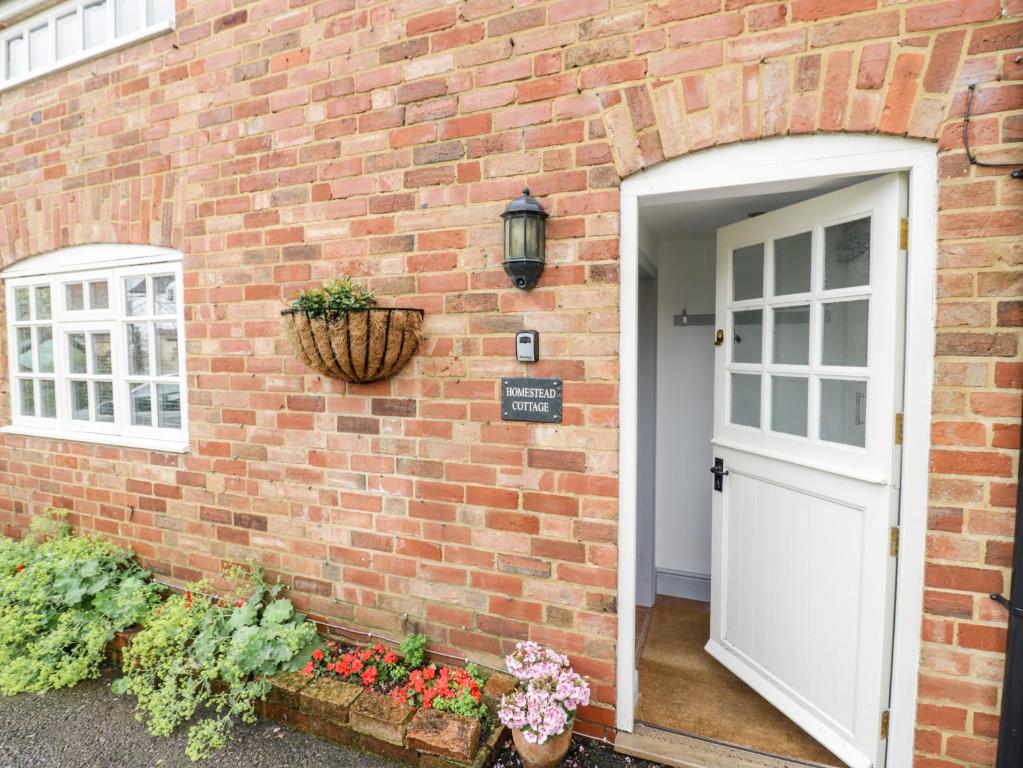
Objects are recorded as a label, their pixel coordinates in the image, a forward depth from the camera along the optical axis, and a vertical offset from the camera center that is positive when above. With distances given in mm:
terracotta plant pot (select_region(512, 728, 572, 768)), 2004 -1564
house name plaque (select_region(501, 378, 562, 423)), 2195 -206
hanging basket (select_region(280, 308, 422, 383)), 2215 +63
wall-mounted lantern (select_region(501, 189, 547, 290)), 2092 +482
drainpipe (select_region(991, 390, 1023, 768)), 1656 -1078
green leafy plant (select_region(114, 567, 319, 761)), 2398 -1513
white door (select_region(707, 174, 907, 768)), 1899 -443
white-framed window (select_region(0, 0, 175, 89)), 3082 +2075
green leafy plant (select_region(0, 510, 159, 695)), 2727 -1451
